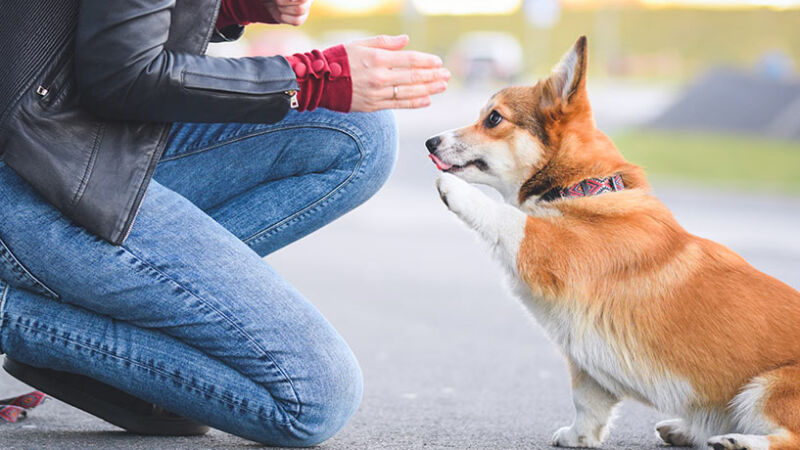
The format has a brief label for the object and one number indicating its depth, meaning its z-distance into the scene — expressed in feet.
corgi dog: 17.13
